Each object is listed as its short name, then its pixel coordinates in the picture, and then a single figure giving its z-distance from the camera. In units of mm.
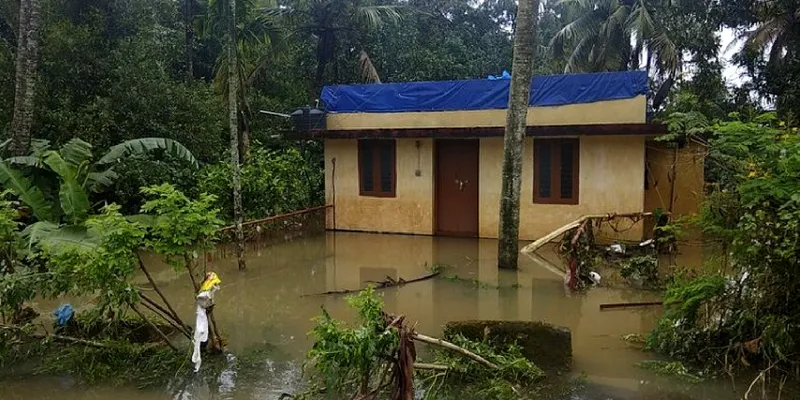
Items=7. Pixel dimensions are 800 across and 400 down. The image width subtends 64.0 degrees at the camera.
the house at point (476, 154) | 13586
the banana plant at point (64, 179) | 8375
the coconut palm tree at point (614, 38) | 21625
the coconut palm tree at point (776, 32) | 17078
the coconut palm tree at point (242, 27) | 11112
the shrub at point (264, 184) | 13594
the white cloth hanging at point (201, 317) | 6266
